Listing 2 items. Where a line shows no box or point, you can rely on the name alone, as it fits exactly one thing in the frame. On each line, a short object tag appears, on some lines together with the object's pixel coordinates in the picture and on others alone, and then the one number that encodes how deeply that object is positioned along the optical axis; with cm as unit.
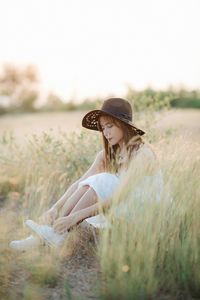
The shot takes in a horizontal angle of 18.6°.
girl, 371
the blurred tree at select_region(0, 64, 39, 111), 2442
